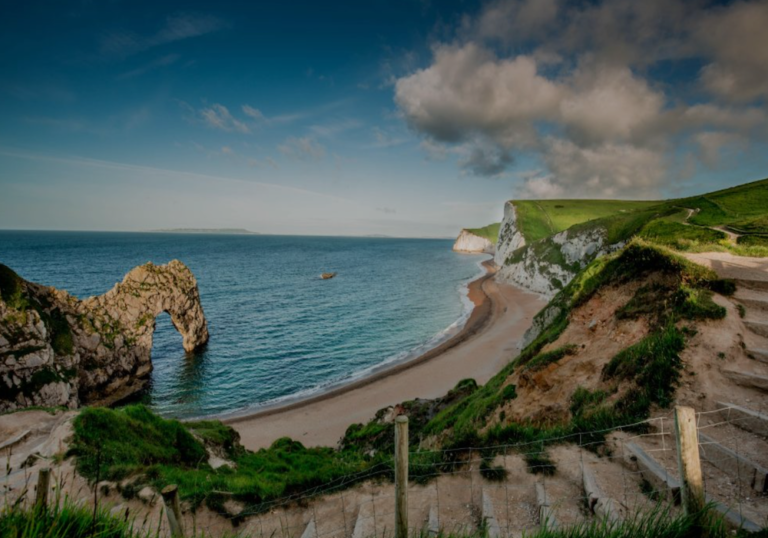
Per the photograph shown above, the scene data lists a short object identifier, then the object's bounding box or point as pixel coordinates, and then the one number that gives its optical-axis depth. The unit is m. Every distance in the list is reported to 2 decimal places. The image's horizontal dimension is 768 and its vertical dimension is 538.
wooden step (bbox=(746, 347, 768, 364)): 8.73
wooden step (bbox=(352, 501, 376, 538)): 7.17
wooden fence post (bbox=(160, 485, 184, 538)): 4.64
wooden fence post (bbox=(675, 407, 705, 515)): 4.52
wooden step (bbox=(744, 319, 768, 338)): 9.55
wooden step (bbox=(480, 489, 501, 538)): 6.10
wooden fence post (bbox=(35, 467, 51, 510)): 3.70
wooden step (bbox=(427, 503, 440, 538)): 6.48
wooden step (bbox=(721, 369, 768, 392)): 8.02
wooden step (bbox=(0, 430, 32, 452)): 12.64
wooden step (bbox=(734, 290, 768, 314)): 10.46
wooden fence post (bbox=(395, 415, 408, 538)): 4.98
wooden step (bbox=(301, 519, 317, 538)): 7.64
